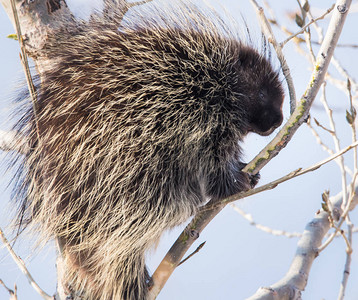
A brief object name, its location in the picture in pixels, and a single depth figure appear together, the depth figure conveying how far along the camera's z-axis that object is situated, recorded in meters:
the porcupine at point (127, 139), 4.05
